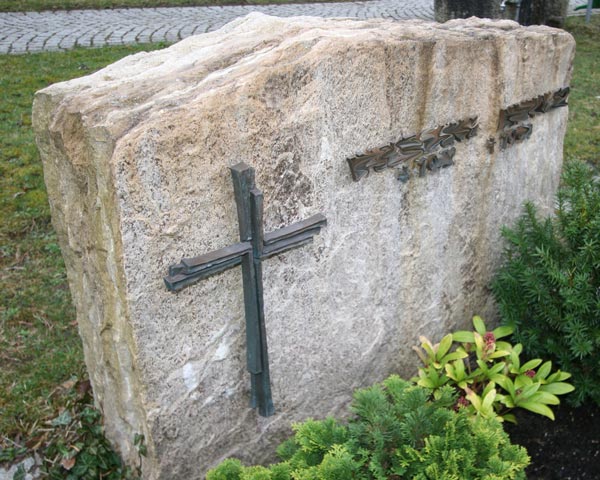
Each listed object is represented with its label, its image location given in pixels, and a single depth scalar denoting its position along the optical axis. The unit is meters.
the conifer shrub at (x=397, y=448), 2.19
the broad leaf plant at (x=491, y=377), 2.97
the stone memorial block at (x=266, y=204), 2.18
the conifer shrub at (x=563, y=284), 2.96
